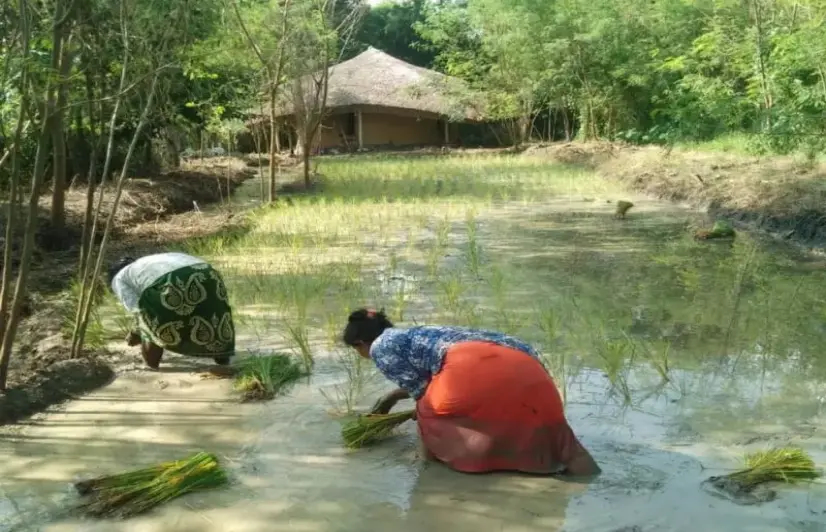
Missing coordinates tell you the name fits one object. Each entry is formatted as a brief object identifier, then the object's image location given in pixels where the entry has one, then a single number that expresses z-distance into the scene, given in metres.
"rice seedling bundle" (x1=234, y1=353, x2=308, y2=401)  4.18
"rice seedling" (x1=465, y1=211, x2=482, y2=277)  7.07
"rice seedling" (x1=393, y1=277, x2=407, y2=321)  5.46
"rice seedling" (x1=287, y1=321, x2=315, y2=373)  4.57
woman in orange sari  3.02
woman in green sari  4.30
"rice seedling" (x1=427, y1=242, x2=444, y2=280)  6.94
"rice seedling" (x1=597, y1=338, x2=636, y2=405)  4.08
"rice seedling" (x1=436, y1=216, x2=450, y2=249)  8.47
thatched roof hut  26.91
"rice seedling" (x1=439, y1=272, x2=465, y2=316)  5.63
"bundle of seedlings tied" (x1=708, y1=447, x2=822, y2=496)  2.99
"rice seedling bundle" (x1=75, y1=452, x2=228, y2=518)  2.96
